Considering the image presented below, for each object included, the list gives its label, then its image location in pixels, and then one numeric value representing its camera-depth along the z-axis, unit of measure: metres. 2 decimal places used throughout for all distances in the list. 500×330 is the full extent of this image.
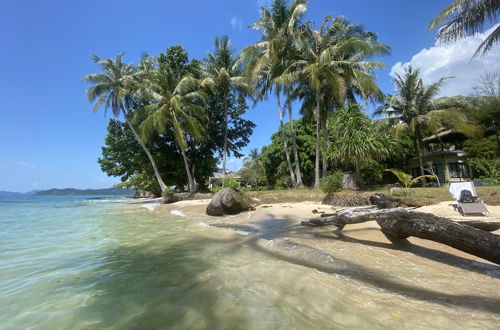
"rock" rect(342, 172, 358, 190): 12.33
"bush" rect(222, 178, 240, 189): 16.62
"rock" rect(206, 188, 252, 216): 10.20
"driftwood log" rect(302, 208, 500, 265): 2.79
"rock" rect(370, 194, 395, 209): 7.57
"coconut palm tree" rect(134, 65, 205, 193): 19.80
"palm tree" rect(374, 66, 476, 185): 19.11
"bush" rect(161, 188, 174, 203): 19.59
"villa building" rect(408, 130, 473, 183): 21.15
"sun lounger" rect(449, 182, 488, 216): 6.25
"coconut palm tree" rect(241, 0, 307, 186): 16.88
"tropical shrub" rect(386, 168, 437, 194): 11.69
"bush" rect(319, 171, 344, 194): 11.54
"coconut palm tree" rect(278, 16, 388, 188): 15.04
